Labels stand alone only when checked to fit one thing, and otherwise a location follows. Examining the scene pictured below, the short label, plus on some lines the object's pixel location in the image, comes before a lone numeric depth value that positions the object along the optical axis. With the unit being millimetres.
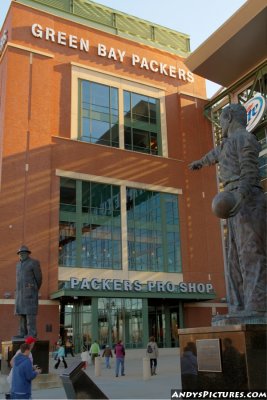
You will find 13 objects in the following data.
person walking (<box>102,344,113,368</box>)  24034
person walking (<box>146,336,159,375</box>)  19659
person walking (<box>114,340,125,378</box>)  19203
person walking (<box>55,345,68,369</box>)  23141
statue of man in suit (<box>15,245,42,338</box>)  13352
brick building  32594
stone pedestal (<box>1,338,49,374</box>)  13094
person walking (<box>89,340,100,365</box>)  25625
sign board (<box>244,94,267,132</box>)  34359
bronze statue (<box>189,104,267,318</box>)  5129
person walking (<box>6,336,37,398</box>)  6402
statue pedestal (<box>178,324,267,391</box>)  4574
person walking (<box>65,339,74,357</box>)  29336
